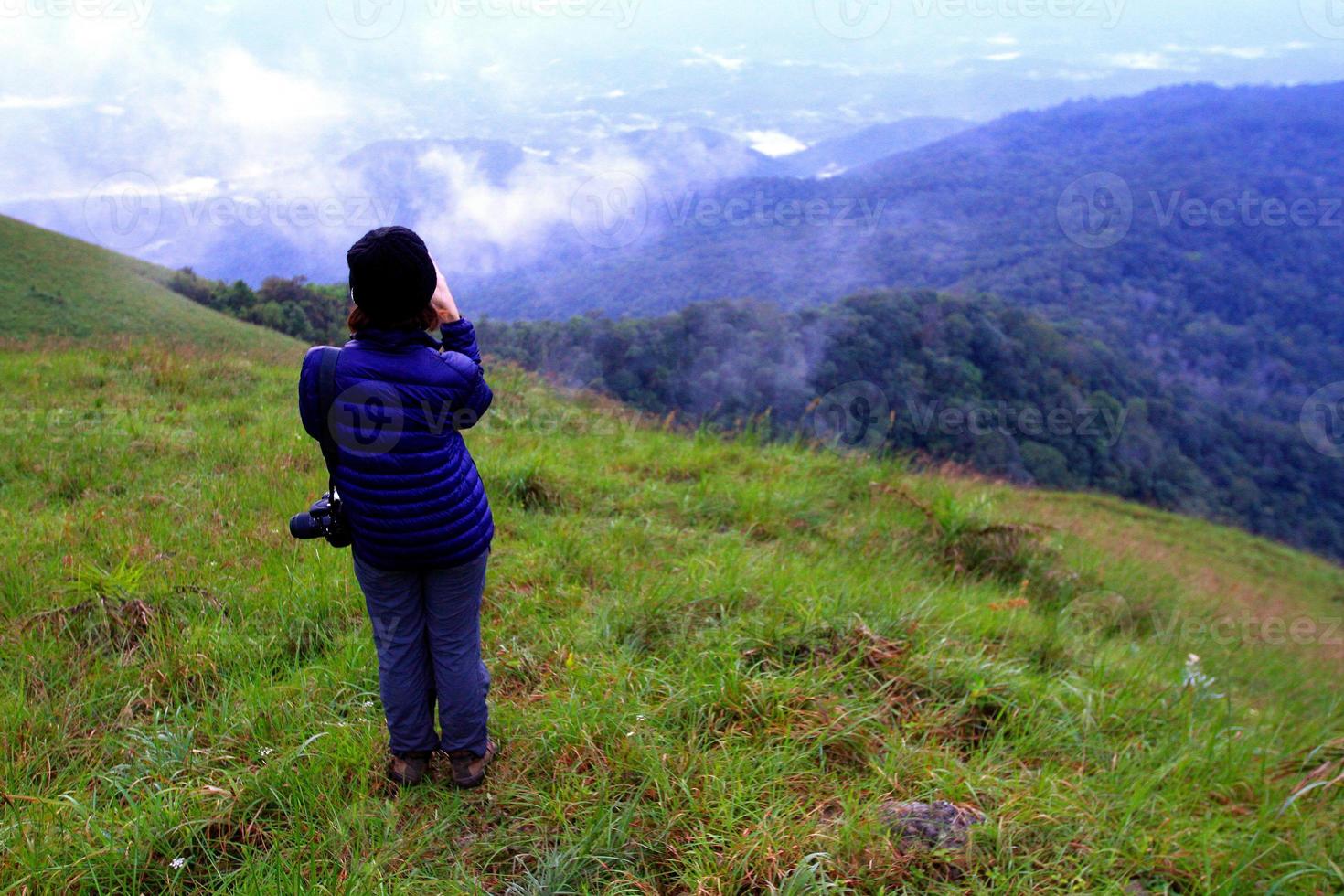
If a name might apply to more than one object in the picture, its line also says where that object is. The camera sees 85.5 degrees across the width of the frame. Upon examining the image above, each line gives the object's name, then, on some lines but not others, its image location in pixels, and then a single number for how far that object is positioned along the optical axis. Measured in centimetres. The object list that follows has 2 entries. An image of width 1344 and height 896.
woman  181
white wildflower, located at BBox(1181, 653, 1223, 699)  317
